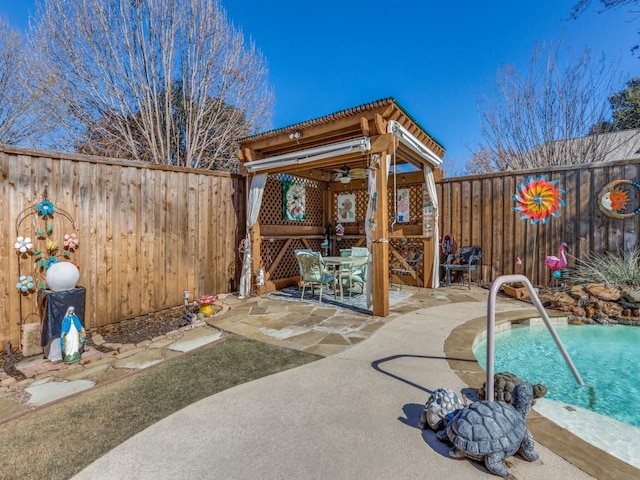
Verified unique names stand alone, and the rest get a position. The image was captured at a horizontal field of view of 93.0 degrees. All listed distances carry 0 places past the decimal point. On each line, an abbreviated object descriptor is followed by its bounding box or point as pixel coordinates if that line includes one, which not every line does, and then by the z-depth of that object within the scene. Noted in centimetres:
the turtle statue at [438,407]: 180
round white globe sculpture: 312
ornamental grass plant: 475
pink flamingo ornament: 525
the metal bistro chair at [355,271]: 546
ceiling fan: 676
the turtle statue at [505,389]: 202
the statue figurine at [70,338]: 298
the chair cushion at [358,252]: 602
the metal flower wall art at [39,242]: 328
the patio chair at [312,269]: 508
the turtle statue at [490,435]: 151
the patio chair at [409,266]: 659
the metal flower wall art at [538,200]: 568
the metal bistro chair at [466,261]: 613
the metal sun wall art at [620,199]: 514
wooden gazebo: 430
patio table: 527
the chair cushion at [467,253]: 624
